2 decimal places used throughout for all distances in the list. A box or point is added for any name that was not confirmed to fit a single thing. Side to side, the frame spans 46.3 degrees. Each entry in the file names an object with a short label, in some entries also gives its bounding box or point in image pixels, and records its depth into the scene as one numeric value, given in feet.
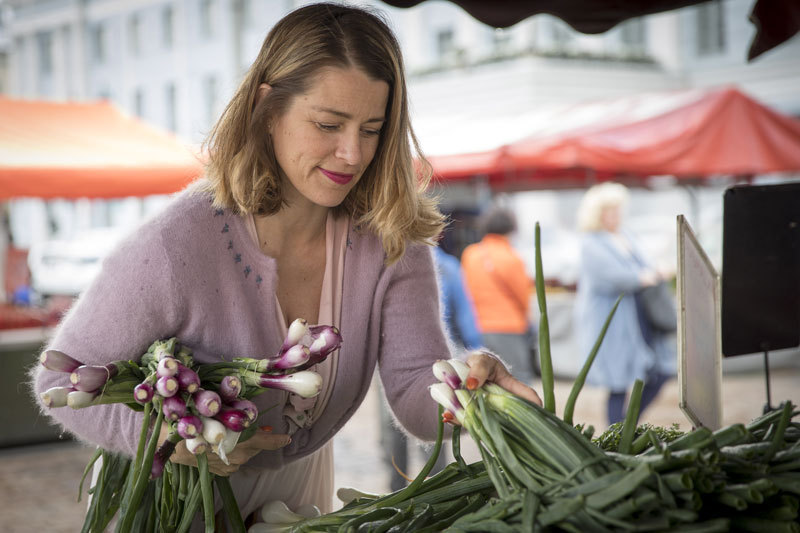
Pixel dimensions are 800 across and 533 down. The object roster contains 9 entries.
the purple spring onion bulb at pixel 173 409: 4.88
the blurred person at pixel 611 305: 18.47
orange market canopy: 20.12
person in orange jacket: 19.35
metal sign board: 5.46
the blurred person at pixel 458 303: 17.56
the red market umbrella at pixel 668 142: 21.89
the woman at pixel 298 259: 5.69
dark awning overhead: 8.14
